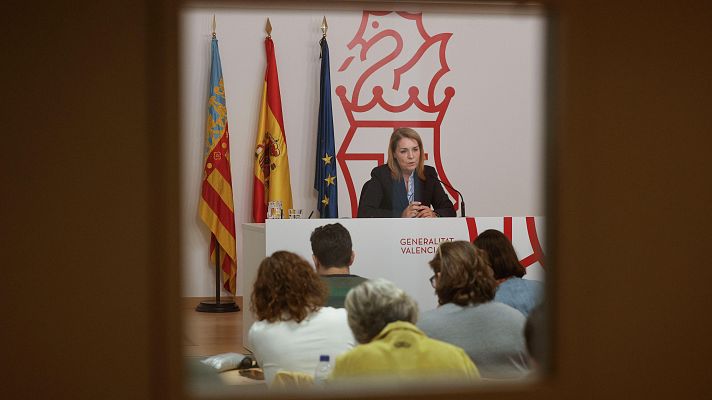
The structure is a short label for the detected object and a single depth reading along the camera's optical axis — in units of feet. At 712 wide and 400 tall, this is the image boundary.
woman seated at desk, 15.34
